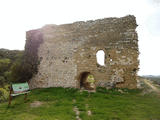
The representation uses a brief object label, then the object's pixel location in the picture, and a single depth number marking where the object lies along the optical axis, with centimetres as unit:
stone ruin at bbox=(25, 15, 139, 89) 982
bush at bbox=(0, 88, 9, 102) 898
